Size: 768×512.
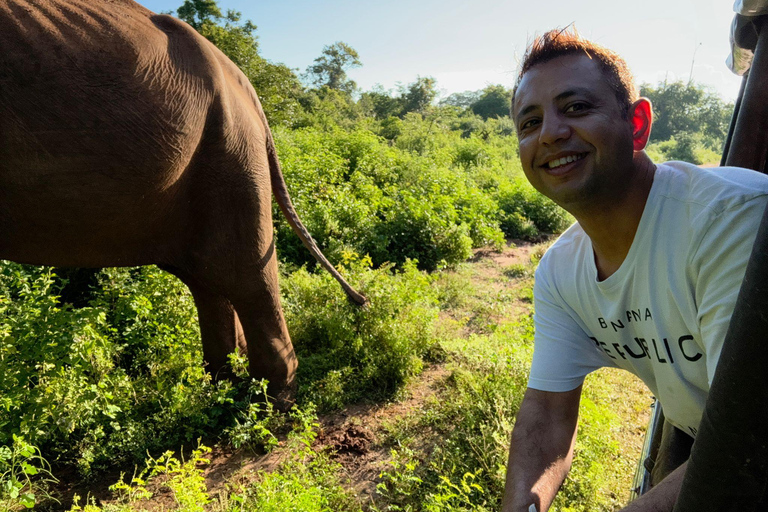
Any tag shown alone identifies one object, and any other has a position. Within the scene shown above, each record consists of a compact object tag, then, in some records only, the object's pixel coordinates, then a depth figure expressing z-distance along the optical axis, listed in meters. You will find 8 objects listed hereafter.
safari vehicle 0.57
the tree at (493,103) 43.78
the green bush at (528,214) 8.85
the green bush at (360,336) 3.51
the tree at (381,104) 34.34
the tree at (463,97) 59.66
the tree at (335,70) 40.59
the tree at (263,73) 13.18
